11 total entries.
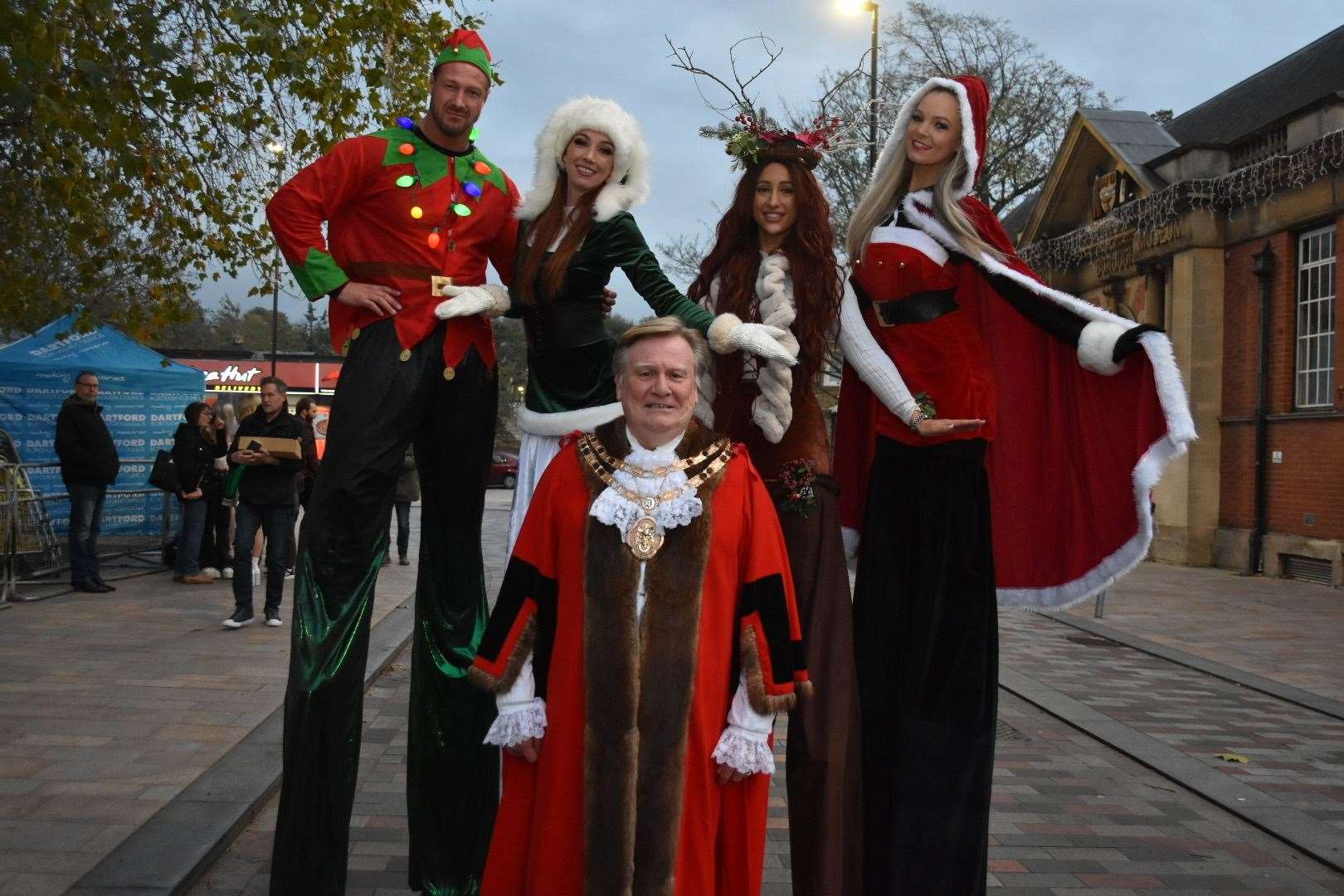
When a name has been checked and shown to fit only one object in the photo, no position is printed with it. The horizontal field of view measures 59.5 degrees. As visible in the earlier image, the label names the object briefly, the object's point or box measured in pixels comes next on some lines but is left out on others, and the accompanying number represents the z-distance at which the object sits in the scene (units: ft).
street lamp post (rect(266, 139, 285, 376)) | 27.68
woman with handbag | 37.88
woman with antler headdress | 9.93
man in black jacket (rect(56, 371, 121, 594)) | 34.35
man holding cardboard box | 30.53
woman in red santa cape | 10.76
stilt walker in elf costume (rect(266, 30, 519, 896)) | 10.46
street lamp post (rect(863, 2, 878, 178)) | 54.43
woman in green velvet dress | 11.10
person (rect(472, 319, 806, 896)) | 8.83
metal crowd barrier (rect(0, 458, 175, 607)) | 33.06
